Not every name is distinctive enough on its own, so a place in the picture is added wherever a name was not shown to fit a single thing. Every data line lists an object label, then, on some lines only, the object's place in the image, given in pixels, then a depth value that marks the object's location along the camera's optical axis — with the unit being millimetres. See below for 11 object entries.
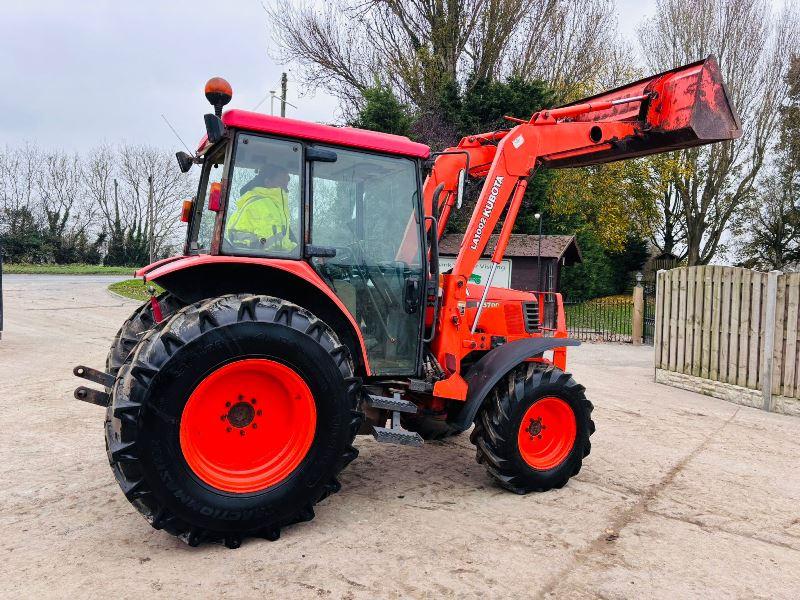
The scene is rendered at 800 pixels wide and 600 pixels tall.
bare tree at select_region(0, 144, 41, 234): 38719
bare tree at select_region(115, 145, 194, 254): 39156
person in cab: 3361
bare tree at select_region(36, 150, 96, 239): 40125
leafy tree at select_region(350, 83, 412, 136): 17672
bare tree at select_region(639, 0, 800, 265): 21750
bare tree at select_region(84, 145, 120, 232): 42062
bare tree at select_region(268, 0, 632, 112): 21094
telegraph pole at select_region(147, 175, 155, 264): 39378
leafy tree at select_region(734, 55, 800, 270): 22422
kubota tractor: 2943
